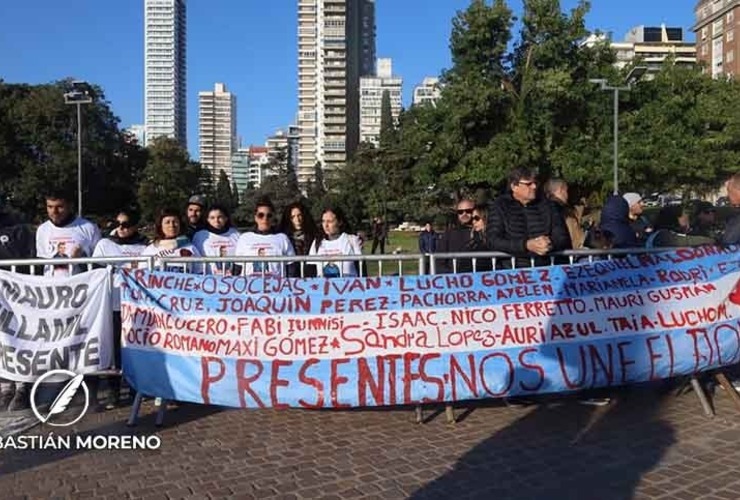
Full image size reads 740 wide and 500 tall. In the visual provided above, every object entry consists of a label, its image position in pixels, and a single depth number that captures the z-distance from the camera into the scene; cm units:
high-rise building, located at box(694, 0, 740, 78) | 10881
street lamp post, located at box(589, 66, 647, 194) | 2606
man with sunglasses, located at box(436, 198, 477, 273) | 667
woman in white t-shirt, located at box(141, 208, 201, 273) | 677
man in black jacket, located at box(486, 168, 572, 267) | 621
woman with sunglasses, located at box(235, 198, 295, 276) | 709
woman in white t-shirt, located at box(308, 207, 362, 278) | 729
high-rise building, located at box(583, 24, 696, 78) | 14050
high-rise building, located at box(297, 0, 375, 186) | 14112
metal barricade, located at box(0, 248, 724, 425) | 607
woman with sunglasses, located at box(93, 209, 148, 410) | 627
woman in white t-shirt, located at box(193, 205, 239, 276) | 743
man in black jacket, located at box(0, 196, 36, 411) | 642
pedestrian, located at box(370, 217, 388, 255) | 2826
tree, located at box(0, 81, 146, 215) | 5841
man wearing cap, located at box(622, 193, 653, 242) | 803
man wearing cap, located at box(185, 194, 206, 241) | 800
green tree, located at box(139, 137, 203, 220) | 6912
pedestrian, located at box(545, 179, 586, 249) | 674
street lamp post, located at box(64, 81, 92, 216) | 2659
